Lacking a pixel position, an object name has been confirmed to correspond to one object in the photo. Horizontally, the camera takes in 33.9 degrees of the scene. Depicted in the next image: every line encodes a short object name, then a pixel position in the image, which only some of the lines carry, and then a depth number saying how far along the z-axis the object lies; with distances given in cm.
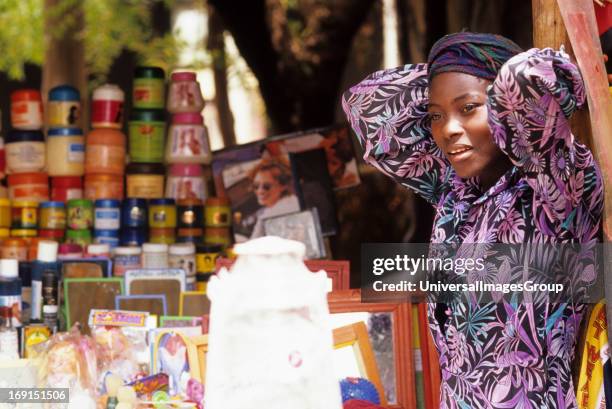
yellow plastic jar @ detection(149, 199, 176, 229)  461
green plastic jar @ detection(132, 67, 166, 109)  479
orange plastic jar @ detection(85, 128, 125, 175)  468
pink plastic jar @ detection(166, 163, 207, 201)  477
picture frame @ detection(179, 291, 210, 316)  390
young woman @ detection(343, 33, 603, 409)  201
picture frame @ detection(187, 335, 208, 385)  321
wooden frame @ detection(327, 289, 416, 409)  310
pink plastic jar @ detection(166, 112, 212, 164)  477
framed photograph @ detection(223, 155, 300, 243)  490
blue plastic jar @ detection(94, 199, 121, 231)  452
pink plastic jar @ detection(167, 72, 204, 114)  479
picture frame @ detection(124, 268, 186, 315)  398
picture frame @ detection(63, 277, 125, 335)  393
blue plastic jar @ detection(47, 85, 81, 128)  477
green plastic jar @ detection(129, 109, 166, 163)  474
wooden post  255
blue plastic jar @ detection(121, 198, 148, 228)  455
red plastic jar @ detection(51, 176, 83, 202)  473
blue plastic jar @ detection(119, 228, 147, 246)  455
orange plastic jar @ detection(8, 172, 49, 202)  471
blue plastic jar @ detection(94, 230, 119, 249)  452
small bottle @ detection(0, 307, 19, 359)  352
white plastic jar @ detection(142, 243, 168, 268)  435
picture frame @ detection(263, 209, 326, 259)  470
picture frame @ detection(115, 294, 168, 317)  390
